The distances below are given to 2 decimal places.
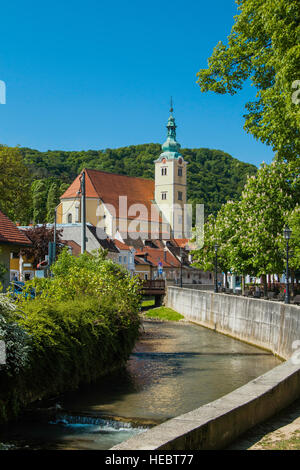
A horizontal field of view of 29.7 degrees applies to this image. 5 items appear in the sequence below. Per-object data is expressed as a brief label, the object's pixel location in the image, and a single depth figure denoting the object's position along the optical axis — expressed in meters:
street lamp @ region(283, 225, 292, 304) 22.83
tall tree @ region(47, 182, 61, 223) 116.89
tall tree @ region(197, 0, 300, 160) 14.20
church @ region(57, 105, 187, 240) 100.06
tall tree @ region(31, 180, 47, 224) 117.25
